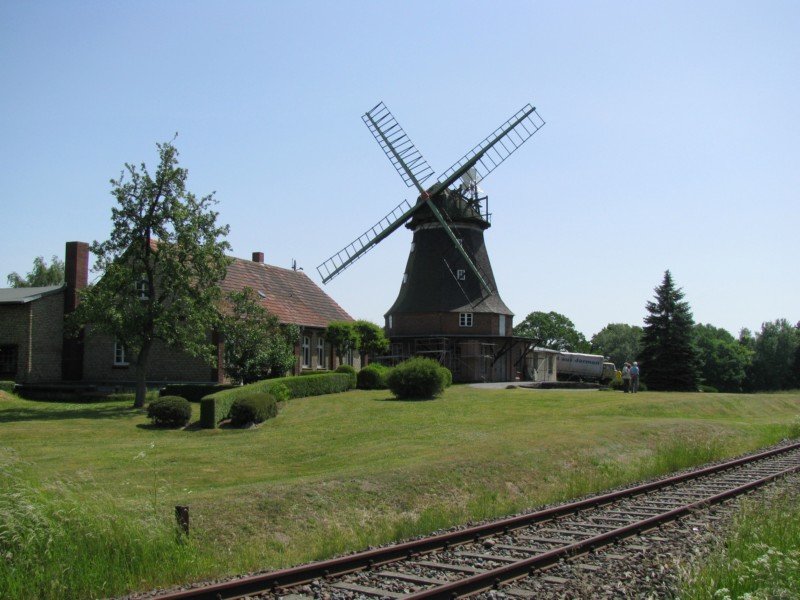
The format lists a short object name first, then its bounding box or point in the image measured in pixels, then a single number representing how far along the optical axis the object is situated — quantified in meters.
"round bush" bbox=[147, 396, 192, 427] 25.58
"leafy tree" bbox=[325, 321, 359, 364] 41.75
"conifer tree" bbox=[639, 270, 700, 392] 54.09
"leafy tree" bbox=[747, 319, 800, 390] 89.50
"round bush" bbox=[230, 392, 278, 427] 25.42
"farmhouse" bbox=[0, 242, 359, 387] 36.25
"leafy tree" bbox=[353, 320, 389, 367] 43.00
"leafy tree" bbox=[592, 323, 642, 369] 121.31
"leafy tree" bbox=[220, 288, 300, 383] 32.12
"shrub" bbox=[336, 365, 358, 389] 38.11
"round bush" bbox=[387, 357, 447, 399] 31.97
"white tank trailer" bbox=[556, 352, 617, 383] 65.69
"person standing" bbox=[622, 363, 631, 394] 44.51
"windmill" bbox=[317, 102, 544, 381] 47.31
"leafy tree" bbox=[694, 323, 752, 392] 83.81
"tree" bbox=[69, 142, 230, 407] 29.50
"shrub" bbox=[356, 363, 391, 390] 38.31
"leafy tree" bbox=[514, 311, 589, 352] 111.88
